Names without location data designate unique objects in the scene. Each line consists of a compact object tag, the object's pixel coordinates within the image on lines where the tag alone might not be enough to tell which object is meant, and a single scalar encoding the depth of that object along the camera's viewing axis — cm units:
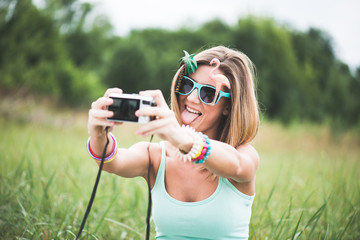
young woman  169
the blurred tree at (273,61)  2588
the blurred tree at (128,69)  2241
